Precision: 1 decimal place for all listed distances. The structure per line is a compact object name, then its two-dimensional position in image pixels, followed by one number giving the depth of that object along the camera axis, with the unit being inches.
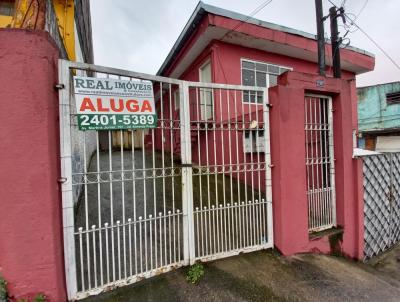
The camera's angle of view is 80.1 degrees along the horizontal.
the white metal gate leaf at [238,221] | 132.4
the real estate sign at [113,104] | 100.3
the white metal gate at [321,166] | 167.0
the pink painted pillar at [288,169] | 145.4
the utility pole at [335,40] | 206.4
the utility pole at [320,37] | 200.7
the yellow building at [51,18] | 95.0
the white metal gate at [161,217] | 98.0
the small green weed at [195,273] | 117.3
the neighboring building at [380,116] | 623.5
